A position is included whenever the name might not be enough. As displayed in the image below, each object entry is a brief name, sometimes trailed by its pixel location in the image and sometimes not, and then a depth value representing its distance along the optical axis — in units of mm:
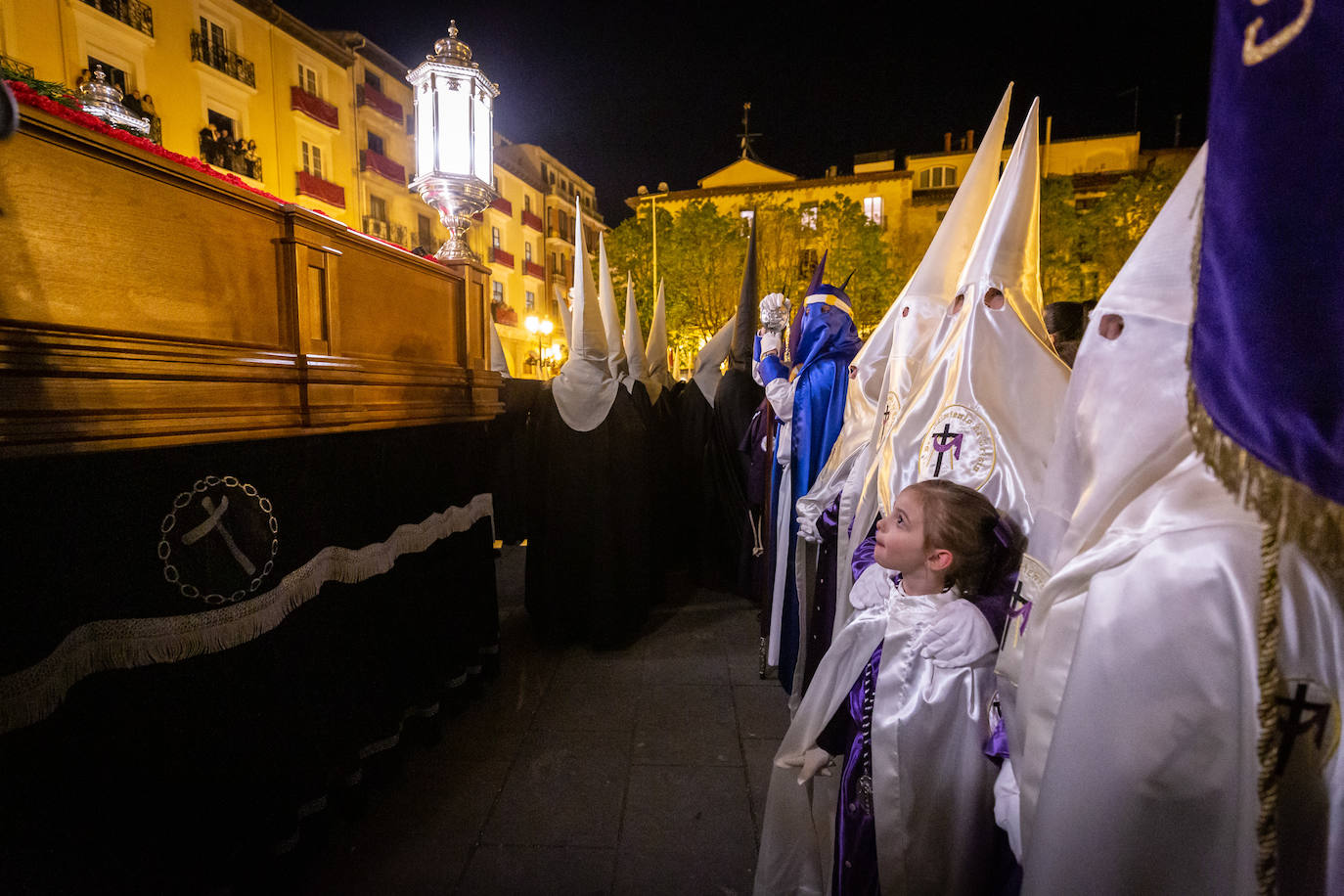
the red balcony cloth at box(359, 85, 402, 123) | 20297
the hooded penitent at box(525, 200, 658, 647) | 4184
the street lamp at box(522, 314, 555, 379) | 18781
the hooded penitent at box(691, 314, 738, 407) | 6406
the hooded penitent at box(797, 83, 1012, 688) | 2436
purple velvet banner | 695
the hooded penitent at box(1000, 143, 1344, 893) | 815
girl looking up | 1453
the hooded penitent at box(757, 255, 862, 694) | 3492
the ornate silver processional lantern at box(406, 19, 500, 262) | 2754
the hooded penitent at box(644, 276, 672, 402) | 7047
